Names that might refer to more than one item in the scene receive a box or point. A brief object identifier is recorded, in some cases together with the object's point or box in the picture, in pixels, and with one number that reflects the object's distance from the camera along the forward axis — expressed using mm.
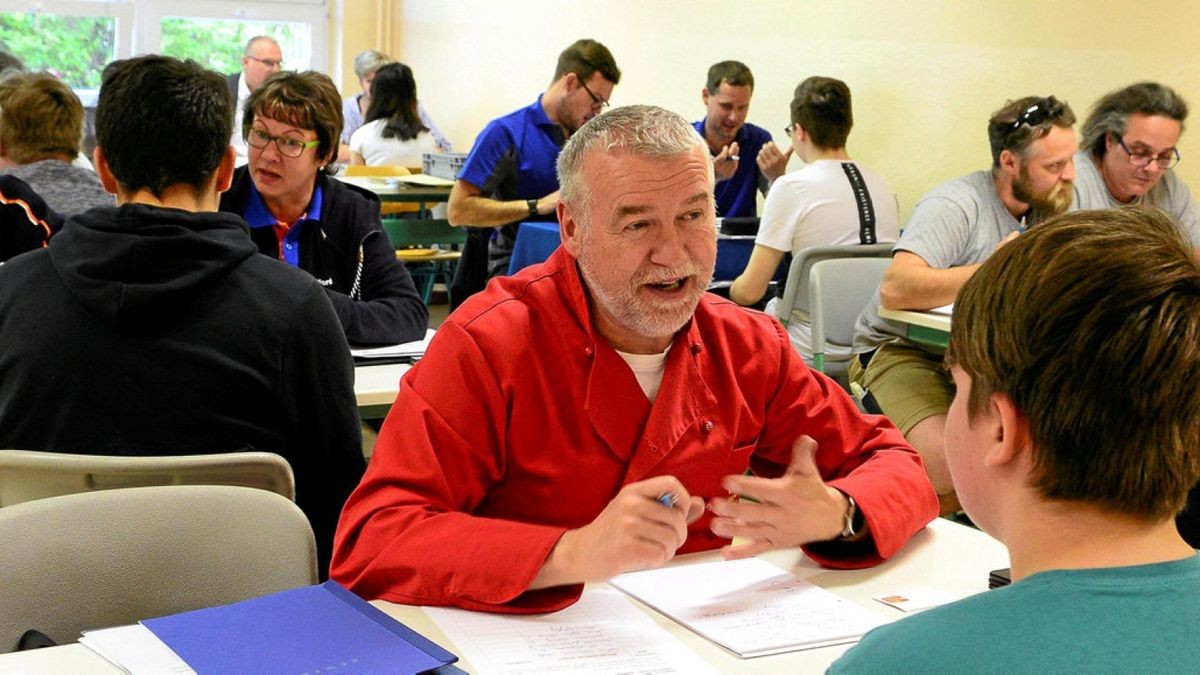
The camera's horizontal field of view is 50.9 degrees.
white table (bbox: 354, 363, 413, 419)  2674
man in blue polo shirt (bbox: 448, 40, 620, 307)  5078
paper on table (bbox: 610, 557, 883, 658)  1473
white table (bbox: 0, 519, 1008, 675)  1348
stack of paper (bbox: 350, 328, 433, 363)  3033
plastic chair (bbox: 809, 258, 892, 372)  3846
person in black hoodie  2033
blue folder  1301
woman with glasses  3252
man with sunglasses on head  3490
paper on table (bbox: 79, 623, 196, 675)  1289
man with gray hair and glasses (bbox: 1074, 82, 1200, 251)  3879
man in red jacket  1566
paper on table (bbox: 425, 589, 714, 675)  1372
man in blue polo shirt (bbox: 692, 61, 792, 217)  5496
